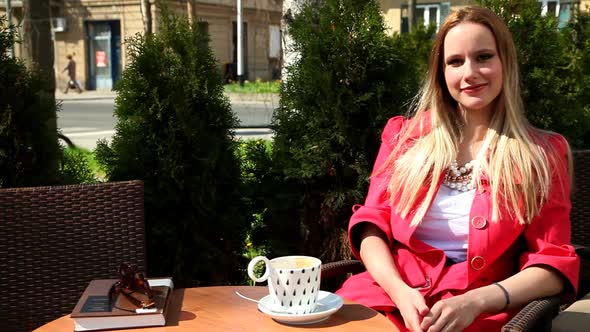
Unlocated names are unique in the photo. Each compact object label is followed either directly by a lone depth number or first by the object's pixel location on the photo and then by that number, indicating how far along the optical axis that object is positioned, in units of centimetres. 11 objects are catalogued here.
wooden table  178
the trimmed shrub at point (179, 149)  326
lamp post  1613
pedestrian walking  2816
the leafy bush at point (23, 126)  299
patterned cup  175
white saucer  176
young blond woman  218
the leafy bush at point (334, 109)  335
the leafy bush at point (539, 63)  391
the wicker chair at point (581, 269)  189
